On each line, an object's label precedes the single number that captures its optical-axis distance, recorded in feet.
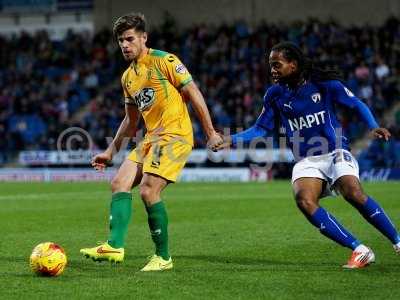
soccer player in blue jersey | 53.52
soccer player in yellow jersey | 52.60
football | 49.52
